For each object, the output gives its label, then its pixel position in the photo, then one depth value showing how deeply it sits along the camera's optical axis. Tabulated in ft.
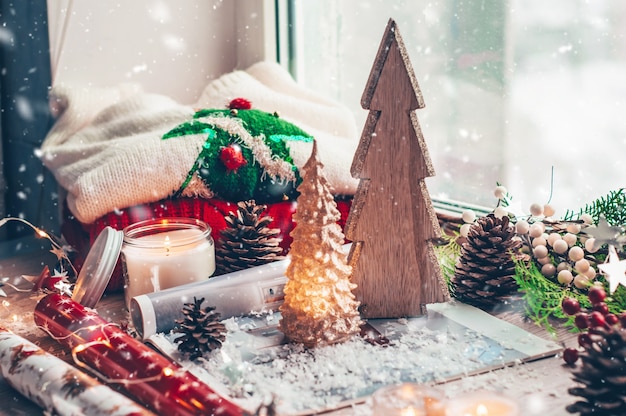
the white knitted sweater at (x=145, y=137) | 3.20
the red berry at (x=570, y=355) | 2.11
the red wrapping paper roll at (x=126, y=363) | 1.90
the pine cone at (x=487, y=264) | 2.78
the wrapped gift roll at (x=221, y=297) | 2.55
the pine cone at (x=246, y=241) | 3.10
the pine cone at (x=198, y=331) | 2.39
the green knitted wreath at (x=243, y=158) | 3.27
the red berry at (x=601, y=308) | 2.04
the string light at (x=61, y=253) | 3.09
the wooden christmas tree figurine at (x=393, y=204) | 2.54
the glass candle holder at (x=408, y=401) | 1.79
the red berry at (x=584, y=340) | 1.93
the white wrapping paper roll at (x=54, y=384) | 1.88
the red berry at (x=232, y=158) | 3.25
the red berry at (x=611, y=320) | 2.00
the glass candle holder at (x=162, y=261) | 2.82
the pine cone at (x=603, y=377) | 1.83
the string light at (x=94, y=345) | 2.03
